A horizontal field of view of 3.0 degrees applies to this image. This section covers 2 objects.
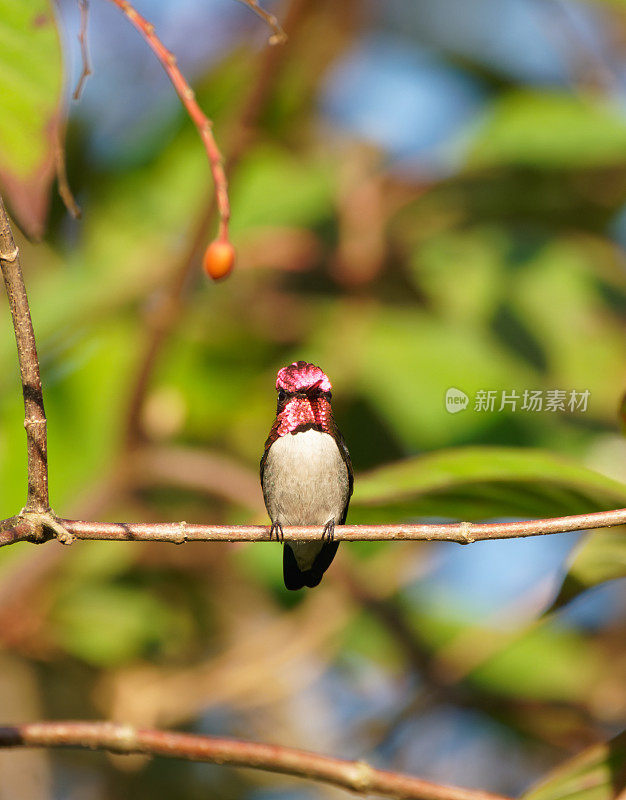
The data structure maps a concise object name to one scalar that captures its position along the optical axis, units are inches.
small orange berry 87.9
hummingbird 88.5
